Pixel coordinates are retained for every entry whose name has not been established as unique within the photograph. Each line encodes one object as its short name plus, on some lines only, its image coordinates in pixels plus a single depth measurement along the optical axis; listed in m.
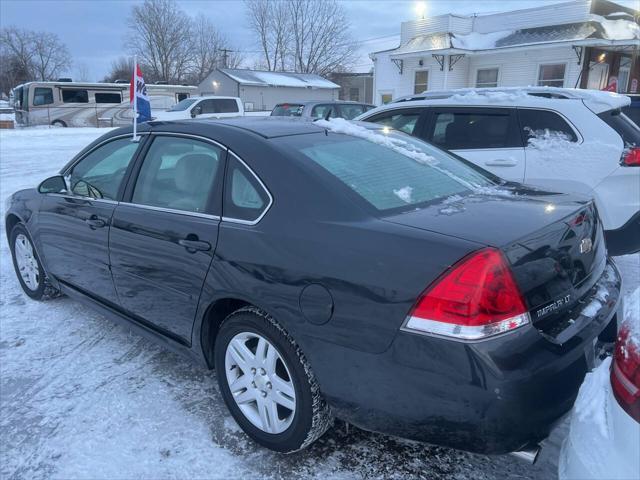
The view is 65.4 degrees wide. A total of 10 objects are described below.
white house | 17.50
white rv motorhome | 25.81
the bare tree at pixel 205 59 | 62.41
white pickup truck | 18.47
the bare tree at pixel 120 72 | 67.00
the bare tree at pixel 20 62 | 66.44
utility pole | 62.23
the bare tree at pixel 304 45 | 51.31
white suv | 4.21
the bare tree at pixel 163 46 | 57.94
